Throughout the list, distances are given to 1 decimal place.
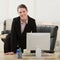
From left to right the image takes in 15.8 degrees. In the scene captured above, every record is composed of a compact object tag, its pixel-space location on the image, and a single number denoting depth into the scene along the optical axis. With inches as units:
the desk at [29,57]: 135.2
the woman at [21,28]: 157.2
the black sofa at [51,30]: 184.1
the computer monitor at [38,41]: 141.6
